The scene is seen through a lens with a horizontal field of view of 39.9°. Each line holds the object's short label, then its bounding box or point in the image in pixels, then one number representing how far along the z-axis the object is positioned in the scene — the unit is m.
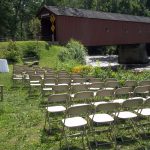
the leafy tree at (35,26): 19.94
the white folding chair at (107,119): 3.65
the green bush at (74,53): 15.60
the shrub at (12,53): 15.04
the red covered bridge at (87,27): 20.46
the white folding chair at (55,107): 4.09
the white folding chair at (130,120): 3.80
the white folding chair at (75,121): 3.52
